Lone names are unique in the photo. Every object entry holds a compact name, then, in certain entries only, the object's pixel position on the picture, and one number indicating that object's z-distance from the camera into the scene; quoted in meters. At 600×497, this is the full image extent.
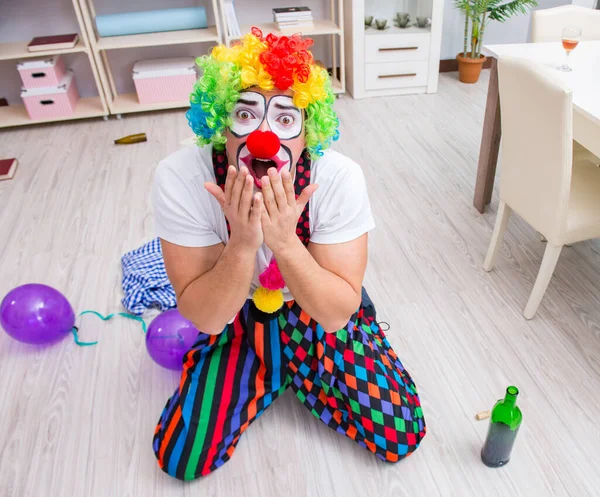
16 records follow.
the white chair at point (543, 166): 1.37
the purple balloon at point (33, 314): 1.59
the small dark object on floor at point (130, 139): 3.03
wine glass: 1.73
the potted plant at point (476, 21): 3.17
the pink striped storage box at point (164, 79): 3.24
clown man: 1.01
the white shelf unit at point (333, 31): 3.14
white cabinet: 3.23
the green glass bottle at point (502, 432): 1.19
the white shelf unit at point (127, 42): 3.05
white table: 1.46
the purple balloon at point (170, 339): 1.52
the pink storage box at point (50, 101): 3.15
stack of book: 3.17
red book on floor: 2.73
